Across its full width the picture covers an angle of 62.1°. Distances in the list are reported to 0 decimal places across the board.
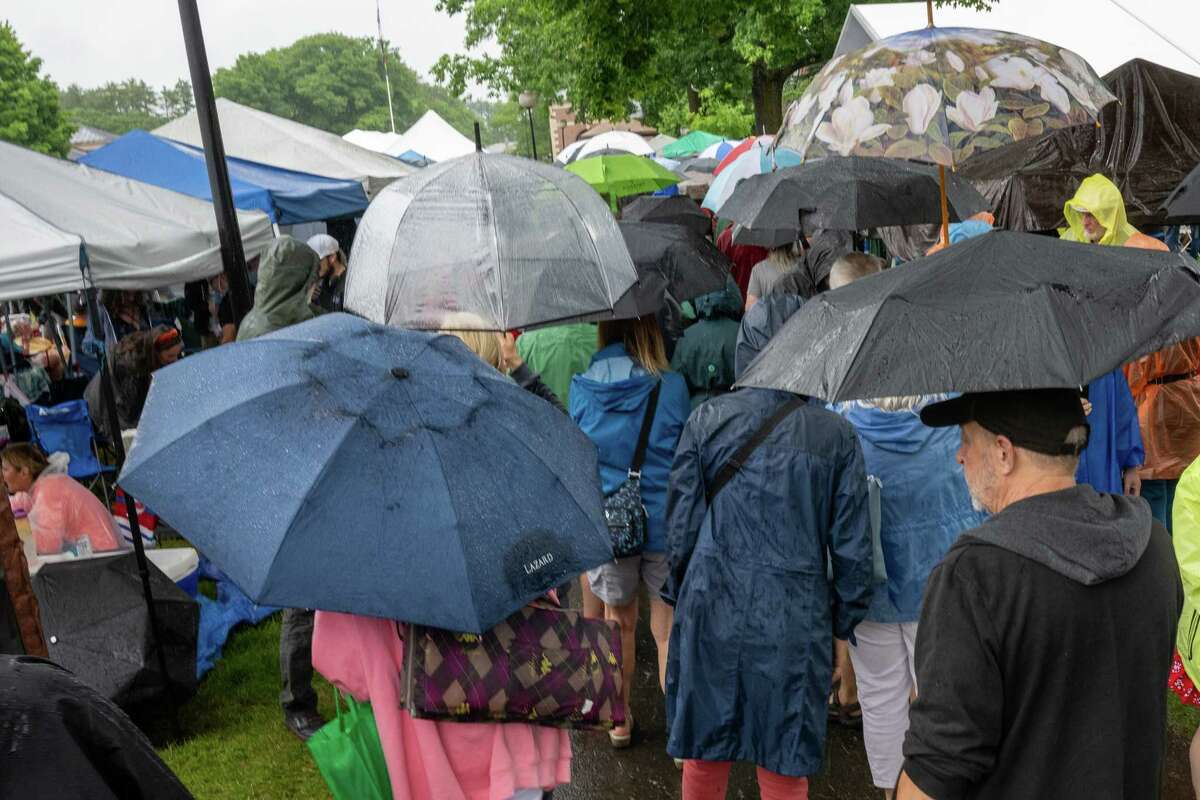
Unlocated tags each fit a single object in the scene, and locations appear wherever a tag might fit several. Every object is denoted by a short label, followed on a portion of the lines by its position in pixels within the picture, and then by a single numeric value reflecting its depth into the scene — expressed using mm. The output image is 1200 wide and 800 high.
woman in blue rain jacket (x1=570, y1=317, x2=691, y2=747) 4328
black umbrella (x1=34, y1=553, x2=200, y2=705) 4645
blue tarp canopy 9523
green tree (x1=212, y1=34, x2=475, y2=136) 110000
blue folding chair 7578
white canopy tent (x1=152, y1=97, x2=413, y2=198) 11922
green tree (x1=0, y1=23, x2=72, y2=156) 49938
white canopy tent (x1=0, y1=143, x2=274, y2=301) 4473
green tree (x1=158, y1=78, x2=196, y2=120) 136125
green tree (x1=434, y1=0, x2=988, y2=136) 14508
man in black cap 1832
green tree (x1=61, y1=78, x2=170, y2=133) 136325
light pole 27719
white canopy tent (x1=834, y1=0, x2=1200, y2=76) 10188
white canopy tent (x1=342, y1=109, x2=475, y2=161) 28156
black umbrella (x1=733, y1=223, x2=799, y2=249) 7879
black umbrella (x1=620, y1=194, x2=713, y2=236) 10031
